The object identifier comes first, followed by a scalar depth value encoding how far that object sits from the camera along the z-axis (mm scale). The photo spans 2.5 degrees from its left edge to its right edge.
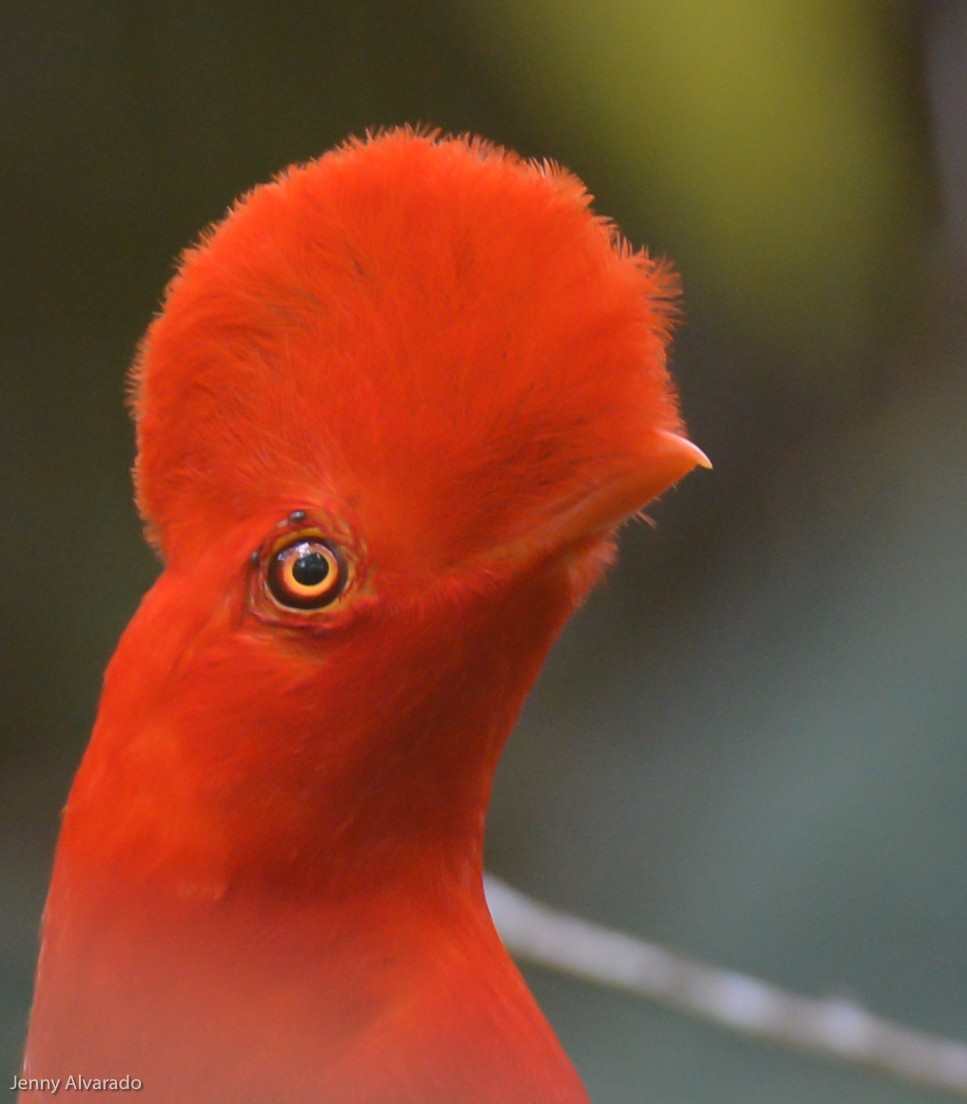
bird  2621
